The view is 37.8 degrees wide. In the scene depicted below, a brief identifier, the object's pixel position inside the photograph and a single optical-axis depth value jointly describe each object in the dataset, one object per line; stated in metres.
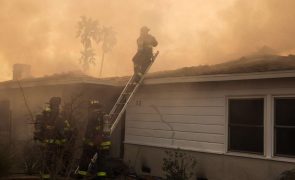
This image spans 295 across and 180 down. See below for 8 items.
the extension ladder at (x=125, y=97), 10.73
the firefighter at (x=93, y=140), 8.63
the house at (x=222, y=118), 8.59
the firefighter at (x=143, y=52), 11.34
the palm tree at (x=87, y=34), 46.94
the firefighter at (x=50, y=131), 8.30
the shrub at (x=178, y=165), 9.43
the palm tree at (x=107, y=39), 47.03
